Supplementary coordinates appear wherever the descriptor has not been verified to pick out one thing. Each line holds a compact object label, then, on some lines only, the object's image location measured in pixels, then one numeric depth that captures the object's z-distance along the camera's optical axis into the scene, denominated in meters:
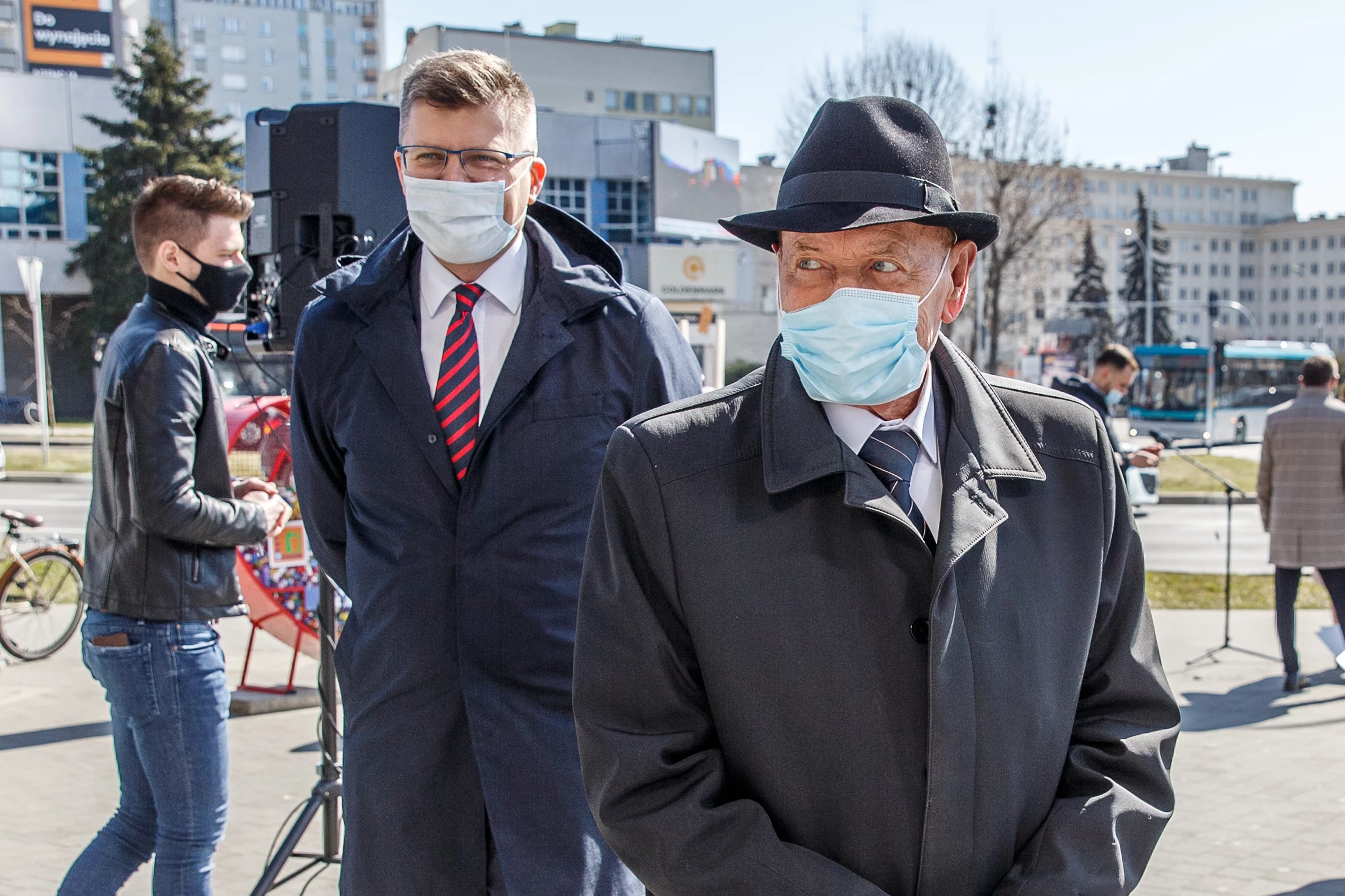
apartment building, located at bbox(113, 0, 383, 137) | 109.44
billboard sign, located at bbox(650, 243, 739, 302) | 56.19
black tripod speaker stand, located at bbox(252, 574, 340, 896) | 3.74
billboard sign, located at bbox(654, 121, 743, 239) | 58.44
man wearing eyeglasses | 2.44
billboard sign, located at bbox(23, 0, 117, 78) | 64.12
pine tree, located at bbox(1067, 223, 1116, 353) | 92.06
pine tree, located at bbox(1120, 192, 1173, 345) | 96.19
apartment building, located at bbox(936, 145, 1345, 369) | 134.38
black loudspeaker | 4.48
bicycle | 8.61
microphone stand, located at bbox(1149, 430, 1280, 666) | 8.77
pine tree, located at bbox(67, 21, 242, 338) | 49.03
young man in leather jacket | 3.35
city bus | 38.47
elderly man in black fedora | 1.72
